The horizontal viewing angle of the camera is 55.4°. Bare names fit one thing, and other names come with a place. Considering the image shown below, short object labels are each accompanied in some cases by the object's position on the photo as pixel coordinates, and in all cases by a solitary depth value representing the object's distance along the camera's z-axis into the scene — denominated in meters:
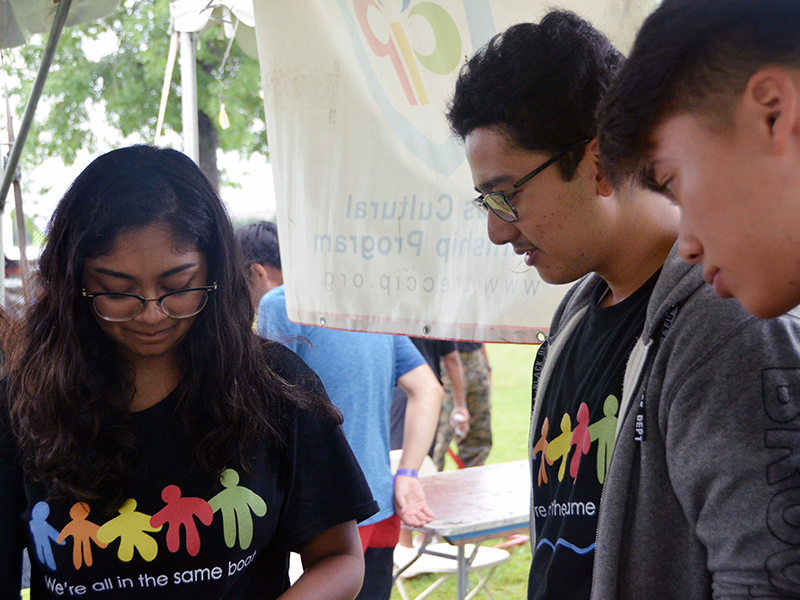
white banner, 1.84
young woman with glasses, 1.42
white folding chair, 3.99
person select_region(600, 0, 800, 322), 0.73
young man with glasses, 0.91
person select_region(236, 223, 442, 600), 2.71
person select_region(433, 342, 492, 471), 5.61
